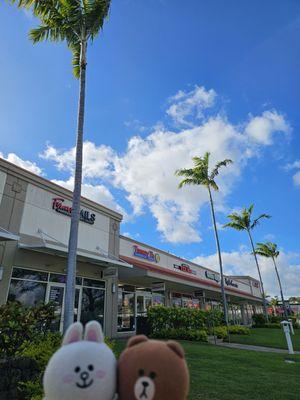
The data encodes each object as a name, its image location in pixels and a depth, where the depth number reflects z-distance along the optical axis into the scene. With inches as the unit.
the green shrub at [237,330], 810.1
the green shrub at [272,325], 1148.7
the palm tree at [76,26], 350.3
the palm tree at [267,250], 1663.4
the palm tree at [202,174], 876.6
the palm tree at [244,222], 1337.4
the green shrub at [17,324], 223.8
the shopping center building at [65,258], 465.1
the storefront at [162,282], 717.9
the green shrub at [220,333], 645.9
